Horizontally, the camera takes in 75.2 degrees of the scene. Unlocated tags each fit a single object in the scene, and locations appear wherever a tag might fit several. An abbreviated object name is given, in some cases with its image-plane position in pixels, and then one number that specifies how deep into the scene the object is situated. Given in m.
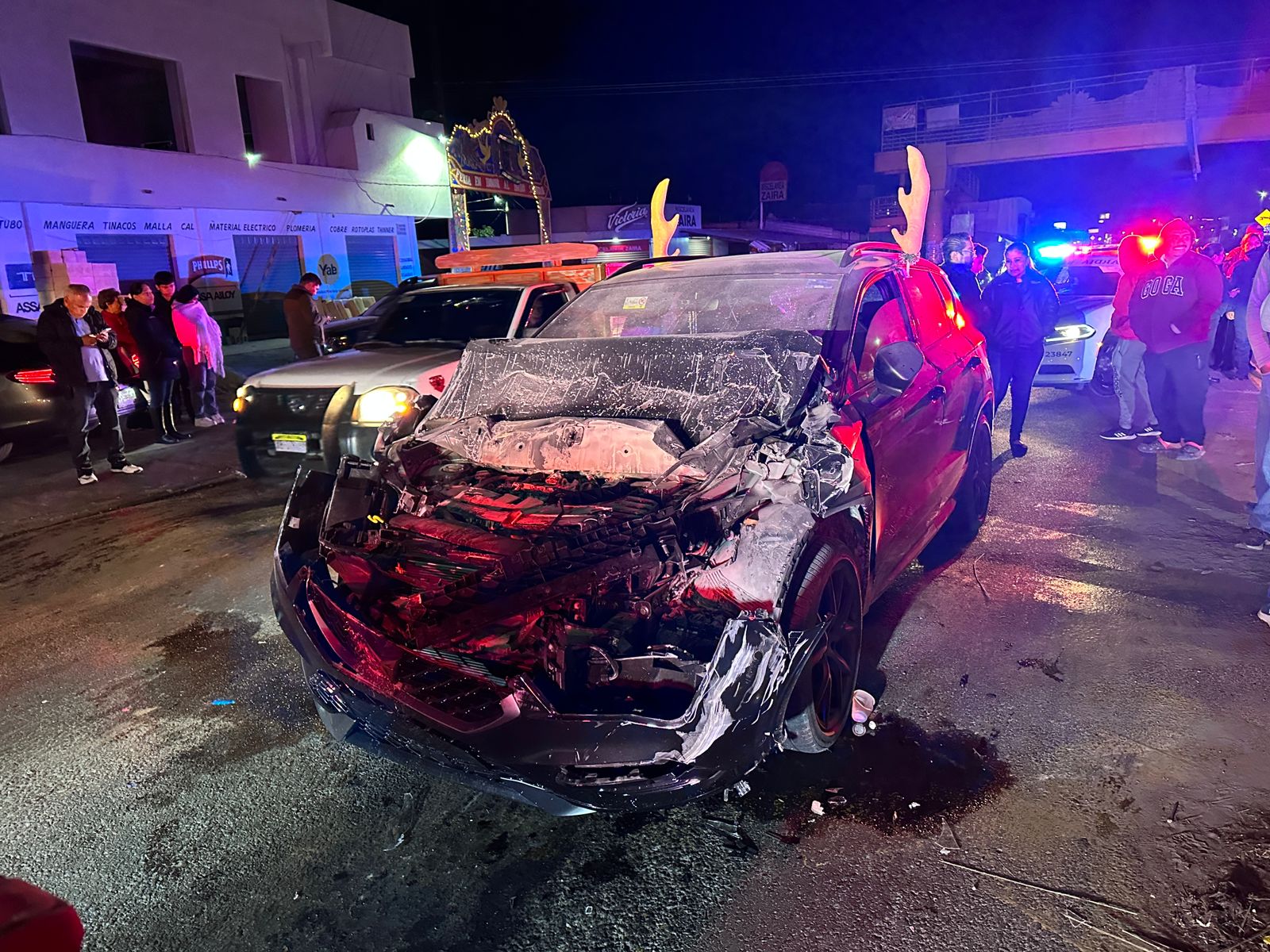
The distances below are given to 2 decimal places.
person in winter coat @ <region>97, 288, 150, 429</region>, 8.97
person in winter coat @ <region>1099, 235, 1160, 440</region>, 7.57
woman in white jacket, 10.12
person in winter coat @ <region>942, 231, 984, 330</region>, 7.48
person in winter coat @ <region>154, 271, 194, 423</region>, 9.52
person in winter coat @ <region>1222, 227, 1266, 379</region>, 10.47
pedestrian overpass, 23.19
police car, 10.16
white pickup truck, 6.50
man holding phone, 7.29
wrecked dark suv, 2.45
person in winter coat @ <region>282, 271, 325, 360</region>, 10.26
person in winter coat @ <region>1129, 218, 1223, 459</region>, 6.90
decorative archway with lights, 20.72
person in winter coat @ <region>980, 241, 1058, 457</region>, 7.12
